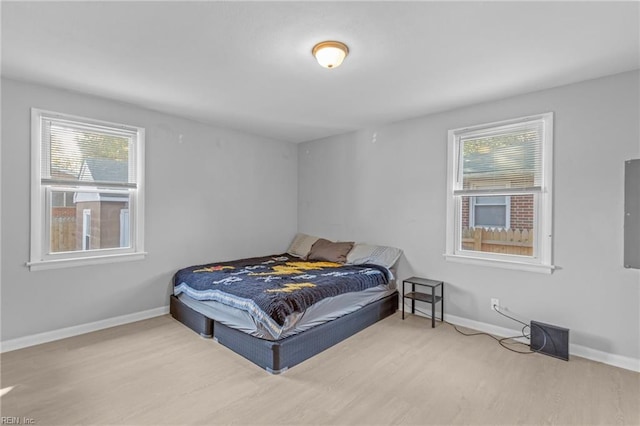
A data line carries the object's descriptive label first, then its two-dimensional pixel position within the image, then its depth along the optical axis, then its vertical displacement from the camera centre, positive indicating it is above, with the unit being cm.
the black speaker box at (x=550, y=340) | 271 -111
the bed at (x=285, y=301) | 259 -86
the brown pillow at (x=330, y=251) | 434 -56
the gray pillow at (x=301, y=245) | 484 -54
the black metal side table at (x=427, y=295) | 342 -94
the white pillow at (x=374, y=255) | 402 -56
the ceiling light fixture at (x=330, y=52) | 217 +110
